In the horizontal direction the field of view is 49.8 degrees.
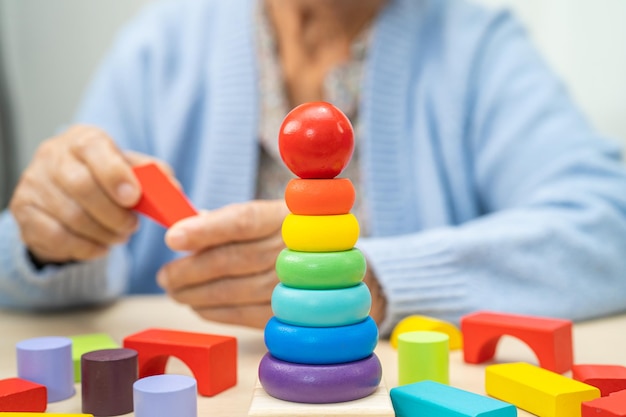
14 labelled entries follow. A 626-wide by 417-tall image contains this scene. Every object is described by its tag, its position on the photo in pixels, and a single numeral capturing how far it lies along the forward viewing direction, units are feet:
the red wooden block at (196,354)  1.72
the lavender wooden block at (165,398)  1.43
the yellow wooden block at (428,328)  2.14
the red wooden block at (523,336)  1.87
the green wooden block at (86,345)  1.88
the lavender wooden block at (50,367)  1.74
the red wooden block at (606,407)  1.34
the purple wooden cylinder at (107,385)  1.58
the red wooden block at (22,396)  1.55
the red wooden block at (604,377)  1.60
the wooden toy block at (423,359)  1.74
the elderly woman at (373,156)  2.55
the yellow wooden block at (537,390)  1.49
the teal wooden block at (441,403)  1.38
